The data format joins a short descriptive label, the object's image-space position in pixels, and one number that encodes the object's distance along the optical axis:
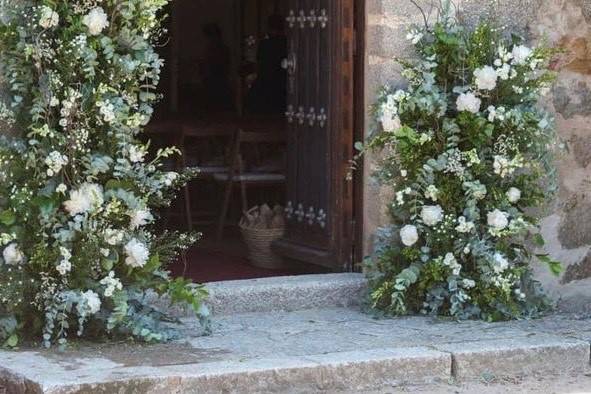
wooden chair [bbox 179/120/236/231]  14.64
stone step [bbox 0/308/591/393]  8.48
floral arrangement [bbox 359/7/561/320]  10.46
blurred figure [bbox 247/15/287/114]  16.73
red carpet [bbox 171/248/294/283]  12.08
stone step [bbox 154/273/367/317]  10.79
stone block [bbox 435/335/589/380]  9.29
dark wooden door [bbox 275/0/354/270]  11.41
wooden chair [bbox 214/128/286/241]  14.10
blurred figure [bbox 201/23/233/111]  20.14
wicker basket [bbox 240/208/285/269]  12.50
